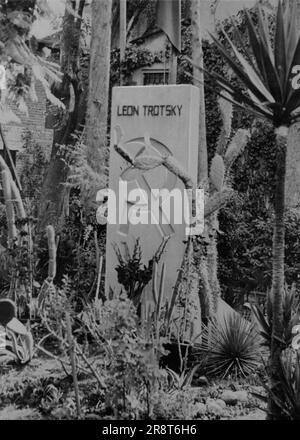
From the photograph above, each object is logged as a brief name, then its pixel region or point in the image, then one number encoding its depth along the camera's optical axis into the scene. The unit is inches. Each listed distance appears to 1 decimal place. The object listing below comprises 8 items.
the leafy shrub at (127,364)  191.2
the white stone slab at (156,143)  253.0
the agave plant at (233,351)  235.8
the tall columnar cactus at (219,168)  261.9
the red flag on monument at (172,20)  266.2
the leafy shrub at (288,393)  193.8
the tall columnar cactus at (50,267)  255.6
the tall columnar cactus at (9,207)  270.7
